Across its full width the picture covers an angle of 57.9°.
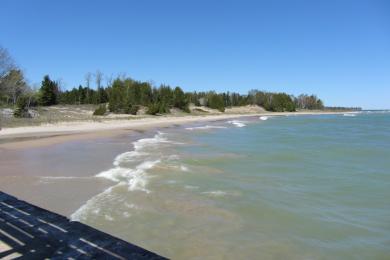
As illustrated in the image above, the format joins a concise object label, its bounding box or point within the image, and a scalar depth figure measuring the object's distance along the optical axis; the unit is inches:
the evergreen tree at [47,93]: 2935.5
